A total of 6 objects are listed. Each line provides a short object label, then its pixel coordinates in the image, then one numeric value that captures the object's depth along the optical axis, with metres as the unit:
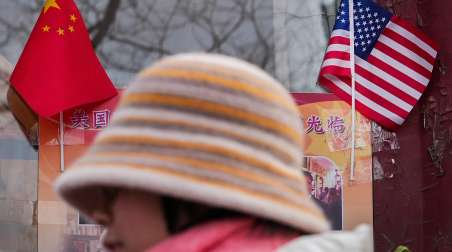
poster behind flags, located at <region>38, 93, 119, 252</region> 9.59
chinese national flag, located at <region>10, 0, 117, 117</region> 9.26
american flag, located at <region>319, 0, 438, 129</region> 10.22
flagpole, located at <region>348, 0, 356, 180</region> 10.08
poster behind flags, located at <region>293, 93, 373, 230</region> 10.04
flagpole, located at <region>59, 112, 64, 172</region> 9.59
